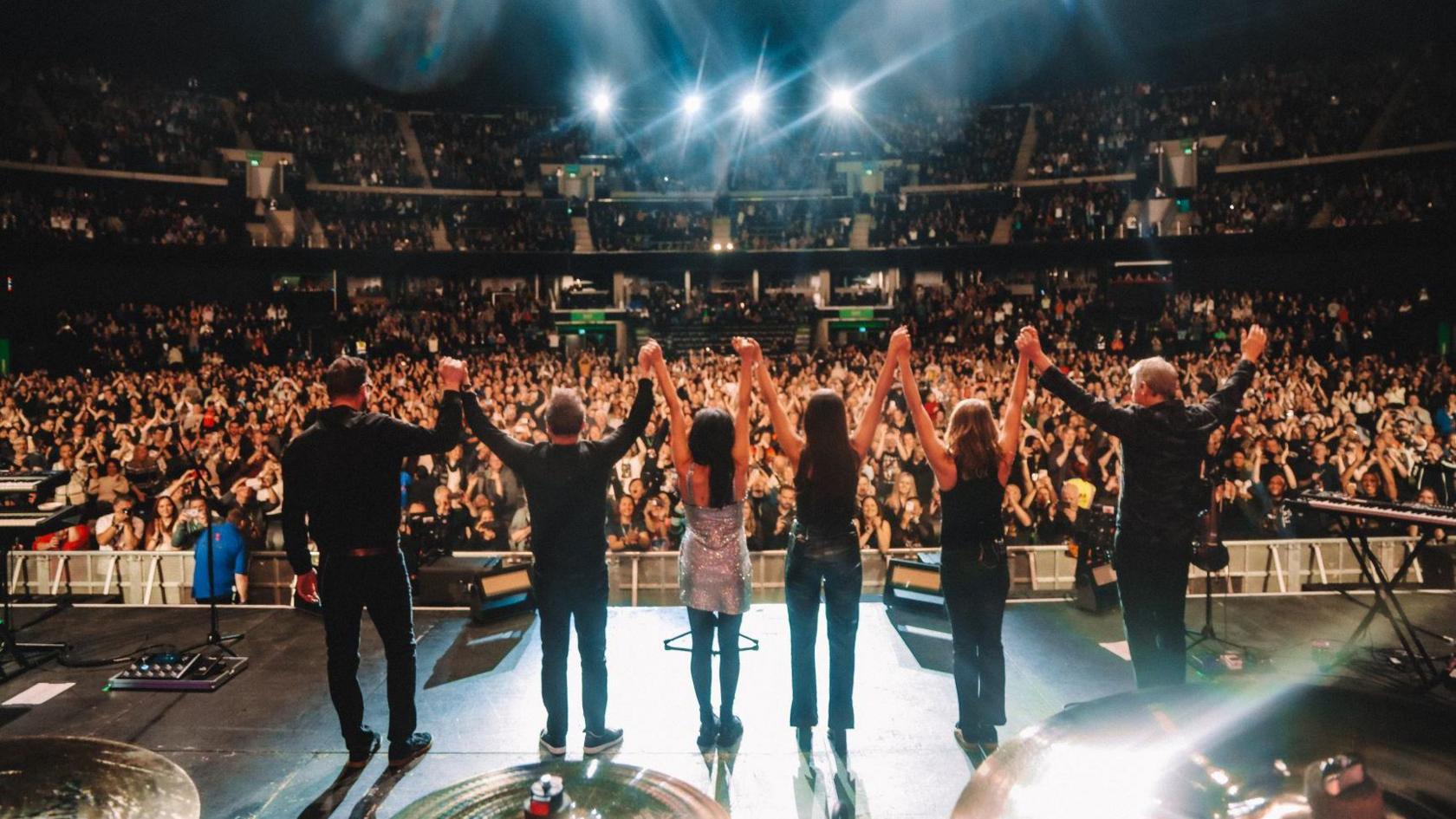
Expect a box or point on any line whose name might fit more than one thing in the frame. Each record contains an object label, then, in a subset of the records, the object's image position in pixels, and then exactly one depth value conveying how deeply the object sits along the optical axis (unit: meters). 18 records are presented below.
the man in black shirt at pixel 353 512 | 2.82
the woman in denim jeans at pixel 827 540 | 2.85
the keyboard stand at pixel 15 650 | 3.81
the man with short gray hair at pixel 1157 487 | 2.94
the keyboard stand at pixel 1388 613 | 3.44
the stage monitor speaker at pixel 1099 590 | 4.60
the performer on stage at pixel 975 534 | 2.89
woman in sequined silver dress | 2.97
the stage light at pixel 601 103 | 28.02
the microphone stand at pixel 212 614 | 3.87
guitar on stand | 3.76
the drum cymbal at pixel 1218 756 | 0.79
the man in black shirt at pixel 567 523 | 2.93
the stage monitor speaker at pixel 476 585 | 4.54
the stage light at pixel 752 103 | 28.08
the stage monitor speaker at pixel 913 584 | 4.62
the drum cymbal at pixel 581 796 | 1.14
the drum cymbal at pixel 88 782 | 1.30
